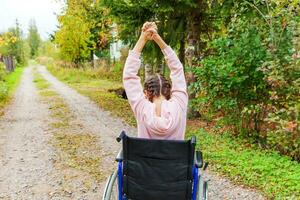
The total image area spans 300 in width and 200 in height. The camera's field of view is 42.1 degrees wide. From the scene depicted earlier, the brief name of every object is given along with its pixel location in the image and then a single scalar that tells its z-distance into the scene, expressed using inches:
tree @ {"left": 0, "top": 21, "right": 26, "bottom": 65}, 1640.3
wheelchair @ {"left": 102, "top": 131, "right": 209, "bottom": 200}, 113.3
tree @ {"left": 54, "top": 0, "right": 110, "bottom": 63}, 802.6
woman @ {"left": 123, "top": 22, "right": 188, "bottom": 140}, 113.1
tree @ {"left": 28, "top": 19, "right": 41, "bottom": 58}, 3703.2
